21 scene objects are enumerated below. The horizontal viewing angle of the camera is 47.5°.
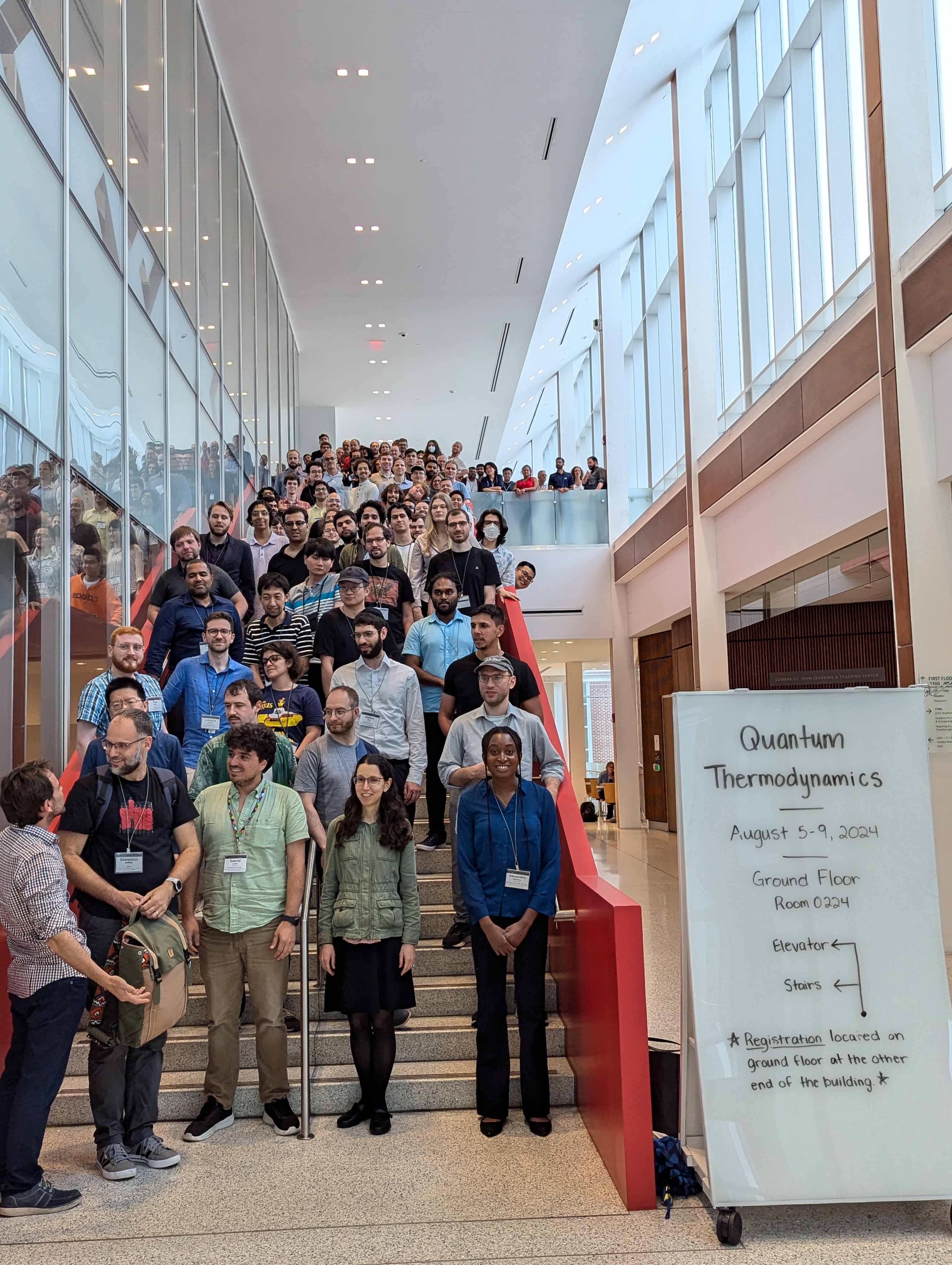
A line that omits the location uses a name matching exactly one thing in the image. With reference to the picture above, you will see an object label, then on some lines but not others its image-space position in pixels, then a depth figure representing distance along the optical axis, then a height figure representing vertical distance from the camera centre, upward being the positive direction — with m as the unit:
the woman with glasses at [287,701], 5.75 +0.16
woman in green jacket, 4.43 -0.81
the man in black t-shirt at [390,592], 7.30 +0.92
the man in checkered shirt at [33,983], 3.64 -0.83
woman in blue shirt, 4.38 -0.73
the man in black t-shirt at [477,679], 5.90 +0.26
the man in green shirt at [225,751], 4.88 -0.08
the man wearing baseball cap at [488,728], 5.20 -0.04
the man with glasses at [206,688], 5.59 +0.24
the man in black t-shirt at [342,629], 6.47 +0.61
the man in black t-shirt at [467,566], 7.62 +1.13
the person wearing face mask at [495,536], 9.03 +1.66
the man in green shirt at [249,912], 4.41 -0.74
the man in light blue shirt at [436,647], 6.38 +0.49
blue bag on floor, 3.71 -1.57
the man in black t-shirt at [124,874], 4.03 -0.53
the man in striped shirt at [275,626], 6.84 +0.68
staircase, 4.57 -1.48
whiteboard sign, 3.45 -0.79
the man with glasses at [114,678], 4.99 +0.23
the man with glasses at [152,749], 4.54 -0.03
